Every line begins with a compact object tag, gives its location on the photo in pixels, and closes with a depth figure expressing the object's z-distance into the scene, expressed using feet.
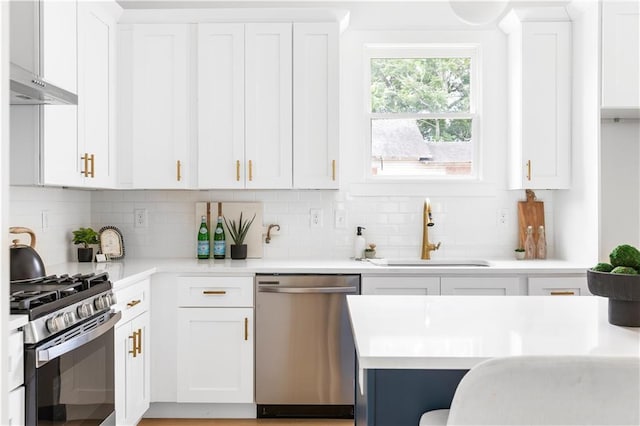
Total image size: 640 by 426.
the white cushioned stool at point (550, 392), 3.62
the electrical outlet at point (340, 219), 13.12
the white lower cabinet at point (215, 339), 10.97
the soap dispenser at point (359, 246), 12.70
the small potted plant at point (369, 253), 12.73
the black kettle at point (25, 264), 7.95
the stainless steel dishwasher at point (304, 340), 10.93
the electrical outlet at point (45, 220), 10.88
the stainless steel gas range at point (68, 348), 6.36
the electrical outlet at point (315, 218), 13.08
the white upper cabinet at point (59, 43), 8.79
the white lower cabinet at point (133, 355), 9.41
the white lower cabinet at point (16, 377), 6.01
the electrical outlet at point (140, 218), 13.04
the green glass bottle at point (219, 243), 12.59
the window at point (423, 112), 13.41
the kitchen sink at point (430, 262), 12.32
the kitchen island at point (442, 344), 4.56
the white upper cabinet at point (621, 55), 11.05
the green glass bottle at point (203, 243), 12.54
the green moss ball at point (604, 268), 5.61
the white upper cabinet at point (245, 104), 11.89
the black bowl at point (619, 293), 5.34
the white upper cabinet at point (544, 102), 12.06
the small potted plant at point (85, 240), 11.57
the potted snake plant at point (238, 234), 12.53
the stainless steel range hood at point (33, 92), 7.28
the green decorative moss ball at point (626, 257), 5.40
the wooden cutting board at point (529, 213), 13.02
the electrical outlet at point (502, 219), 13.17
